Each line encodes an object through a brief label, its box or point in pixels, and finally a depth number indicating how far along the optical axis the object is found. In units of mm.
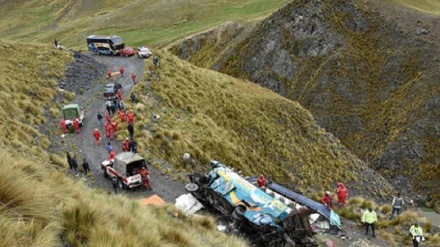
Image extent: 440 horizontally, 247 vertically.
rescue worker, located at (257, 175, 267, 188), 25650
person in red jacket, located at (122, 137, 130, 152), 27828
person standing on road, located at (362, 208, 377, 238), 24328
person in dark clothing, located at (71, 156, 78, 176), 25578
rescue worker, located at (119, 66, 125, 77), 47828
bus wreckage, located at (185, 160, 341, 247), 19125
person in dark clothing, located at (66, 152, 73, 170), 25488
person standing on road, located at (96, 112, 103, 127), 33669
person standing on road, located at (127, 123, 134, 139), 29912
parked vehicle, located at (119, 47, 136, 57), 56594
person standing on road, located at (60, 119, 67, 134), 32125
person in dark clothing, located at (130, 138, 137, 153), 27734
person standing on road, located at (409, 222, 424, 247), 23375
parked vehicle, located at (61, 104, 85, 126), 33147
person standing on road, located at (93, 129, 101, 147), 29750
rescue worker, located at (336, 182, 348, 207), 28953
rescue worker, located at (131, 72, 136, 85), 44084
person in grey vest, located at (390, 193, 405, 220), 27750
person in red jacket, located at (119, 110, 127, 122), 32656
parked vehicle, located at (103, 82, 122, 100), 40031
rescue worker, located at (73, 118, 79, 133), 32344
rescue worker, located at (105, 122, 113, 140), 30922
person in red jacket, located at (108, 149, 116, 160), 26484
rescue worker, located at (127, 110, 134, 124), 31109
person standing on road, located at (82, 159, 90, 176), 25703
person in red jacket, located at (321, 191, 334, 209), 27488
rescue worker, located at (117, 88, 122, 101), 38169
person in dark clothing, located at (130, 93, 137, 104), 37656
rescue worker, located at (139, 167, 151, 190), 24039
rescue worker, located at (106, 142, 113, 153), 27400
